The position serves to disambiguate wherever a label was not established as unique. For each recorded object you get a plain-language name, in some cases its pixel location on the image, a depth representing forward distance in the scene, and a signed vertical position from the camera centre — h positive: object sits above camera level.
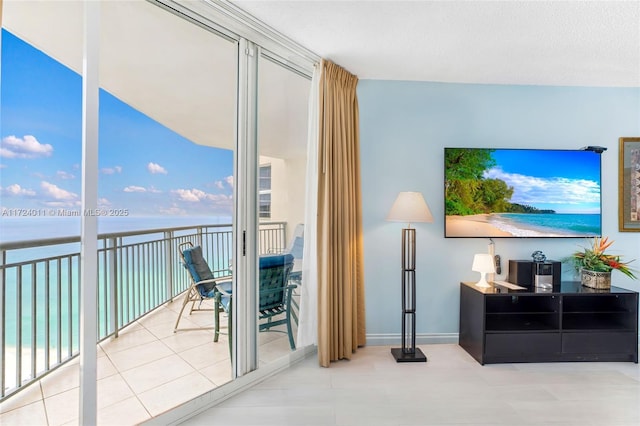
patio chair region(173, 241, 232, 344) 2.15 -0.50
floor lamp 2.74 -0.44
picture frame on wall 3.21 +0.26
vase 2.90 -0.57
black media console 2.74 -0.97
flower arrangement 2.94 -0.41
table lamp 2.88 -0.46
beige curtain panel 2.71 -0.06
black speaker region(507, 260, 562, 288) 2.93 -0.51
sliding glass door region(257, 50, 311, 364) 2.49 +0.18
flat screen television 3.10 +0.21
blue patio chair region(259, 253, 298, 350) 2.53 -0.63
